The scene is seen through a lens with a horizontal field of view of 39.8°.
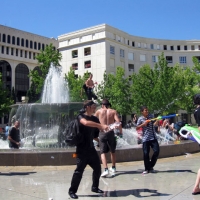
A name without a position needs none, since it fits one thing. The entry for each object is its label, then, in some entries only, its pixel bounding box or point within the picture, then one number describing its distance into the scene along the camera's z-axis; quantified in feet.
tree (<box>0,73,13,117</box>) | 120.53
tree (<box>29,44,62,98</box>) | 118.62
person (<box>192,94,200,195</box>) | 15.48
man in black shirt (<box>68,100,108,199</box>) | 15.35
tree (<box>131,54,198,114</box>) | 119.55
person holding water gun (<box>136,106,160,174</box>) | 22.16
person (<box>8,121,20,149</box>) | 30.17
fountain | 24.93
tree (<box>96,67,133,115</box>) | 145.07
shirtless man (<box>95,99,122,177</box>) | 21.40
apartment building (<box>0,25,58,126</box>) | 205.60
